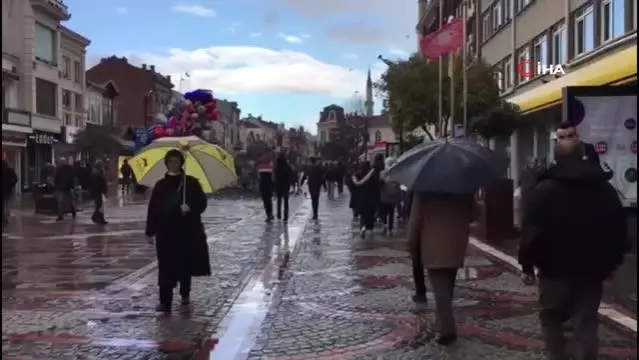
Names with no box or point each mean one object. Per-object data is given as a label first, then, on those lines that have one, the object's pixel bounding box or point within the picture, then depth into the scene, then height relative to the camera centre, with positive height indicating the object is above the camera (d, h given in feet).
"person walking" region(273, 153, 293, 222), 75.92 -0.85
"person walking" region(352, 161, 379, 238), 61.67 -1.90
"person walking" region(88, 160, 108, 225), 75.56 -1.84
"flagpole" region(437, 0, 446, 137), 92.99 +6.78
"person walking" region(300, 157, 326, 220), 80.43 -1.03
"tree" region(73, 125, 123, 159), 186.75 +5.78
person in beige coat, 26.09 -2.03
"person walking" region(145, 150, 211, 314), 31.55 -1.98
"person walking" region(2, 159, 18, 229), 68.08 -0.97
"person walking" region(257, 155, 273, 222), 76.59 -1.03
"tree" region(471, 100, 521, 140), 97.45 +5.09
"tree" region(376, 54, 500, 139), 102.37 +9.06
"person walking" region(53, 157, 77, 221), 80.84 -1.64
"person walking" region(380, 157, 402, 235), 62.75 -2.28
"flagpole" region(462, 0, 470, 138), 76.13 +7.23
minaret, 429.30 +30.80
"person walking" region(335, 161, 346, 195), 134.31 -0.67
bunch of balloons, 57.00 +3.46
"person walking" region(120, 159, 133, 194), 144.60 -1.58
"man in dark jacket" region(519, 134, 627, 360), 19.54 -1.46
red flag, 75.92 +10.66
